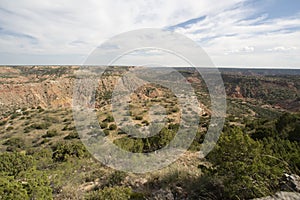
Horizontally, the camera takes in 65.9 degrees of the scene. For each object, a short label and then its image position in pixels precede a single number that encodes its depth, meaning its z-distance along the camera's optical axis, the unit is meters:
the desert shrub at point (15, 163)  6.84
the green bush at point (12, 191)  4.43
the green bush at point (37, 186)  4.90
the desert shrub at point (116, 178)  6.79
